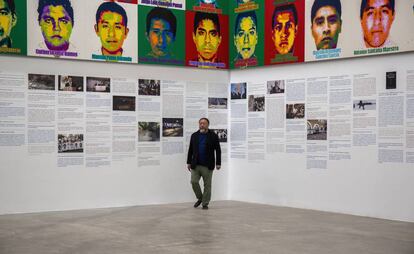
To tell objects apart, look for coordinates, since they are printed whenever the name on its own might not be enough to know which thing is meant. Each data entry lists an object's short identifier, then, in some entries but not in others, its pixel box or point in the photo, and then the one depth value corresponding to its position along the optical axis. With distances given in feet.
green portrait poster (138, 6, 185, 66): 59.57
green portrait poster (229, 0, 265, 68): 61.36
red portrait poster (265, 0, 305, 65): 57.52
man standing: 58.29
